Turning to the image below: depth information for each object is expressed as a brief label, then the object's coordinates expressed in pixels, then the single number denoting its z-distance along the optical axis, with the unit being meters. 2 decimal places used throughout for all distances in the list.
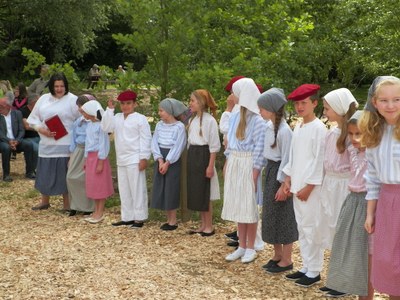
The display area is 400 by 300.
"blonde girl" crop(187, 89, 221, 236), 6.84
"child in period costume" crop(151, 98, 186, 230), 7.10
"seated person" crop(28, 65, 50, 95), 12.62
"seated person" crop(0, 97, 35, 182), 10.69
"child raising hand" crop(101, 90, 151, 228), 7.34
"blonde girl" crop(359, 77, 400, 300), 3.71
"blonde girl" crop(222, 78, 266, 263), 5.82
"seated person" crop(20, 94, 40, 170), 10.88
